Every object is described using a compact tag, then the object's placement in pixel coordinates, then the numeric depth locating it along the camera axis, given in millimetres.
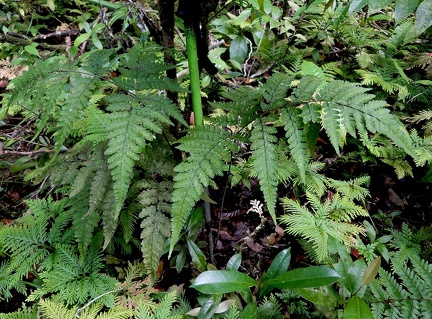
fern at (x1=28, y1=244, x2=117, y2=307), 534
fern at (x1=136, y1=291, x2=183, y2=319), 495
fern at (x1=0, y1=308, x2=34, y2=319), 510
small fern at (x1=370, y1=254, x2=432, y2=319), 523
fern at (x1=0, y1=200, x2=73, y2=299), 564
